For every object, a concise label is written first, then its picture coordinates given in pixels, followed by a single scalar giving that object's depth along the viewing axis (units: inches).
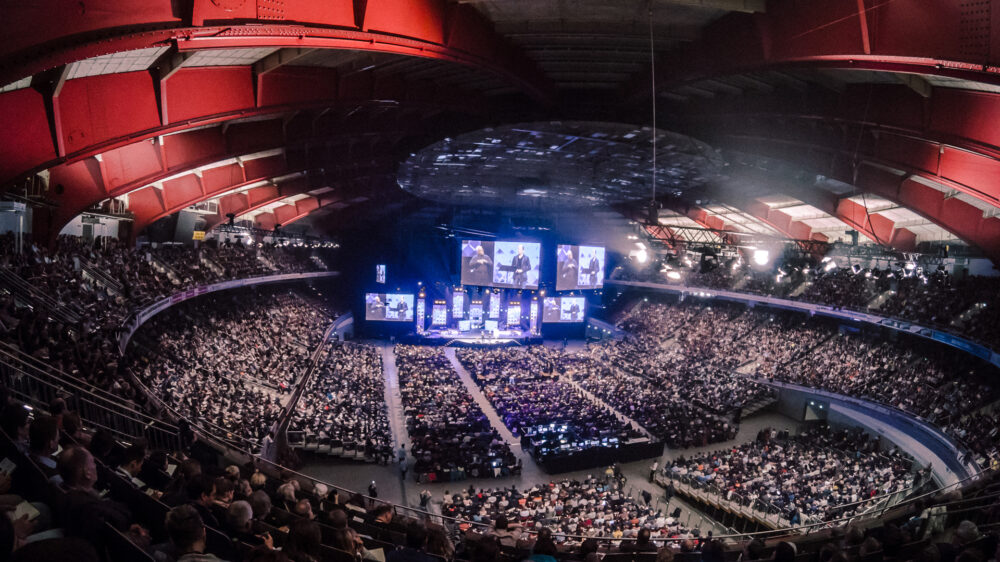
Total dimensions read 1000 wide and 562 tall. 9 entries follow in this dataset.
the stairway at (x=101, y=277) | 600.1
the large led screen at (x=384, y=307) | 1662.2
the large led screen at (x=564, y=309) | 1682.2
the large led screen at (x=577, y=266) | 1498.5
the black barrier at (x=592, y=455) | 751.1
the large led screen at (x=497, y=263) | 1417.3
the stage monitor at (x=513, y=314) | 1700.3
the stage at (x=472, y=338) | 1631.4
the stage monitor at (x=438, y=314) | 1681.8
